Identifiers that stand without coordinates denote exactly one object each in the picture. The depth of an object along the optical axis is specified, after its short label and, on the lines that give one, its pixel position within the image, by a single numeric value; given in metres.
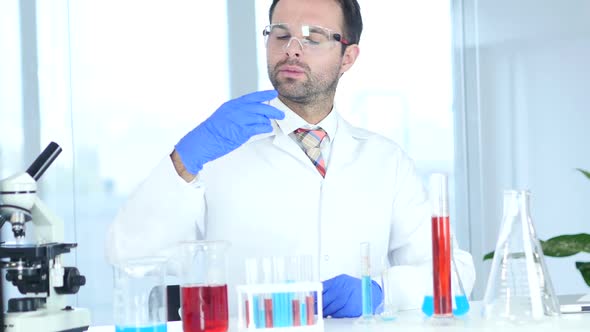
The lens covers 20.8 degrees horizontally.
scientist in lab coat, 2.90
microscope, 2.25
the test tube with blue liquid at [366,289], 2.31
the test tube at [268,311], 2.18
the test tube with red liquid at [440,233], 2.25
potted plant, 2.64
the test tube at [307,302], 2.19
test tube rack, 2.17
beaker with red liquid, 2.18
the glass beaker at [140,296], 2.16
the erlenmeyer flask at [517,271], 2.28
